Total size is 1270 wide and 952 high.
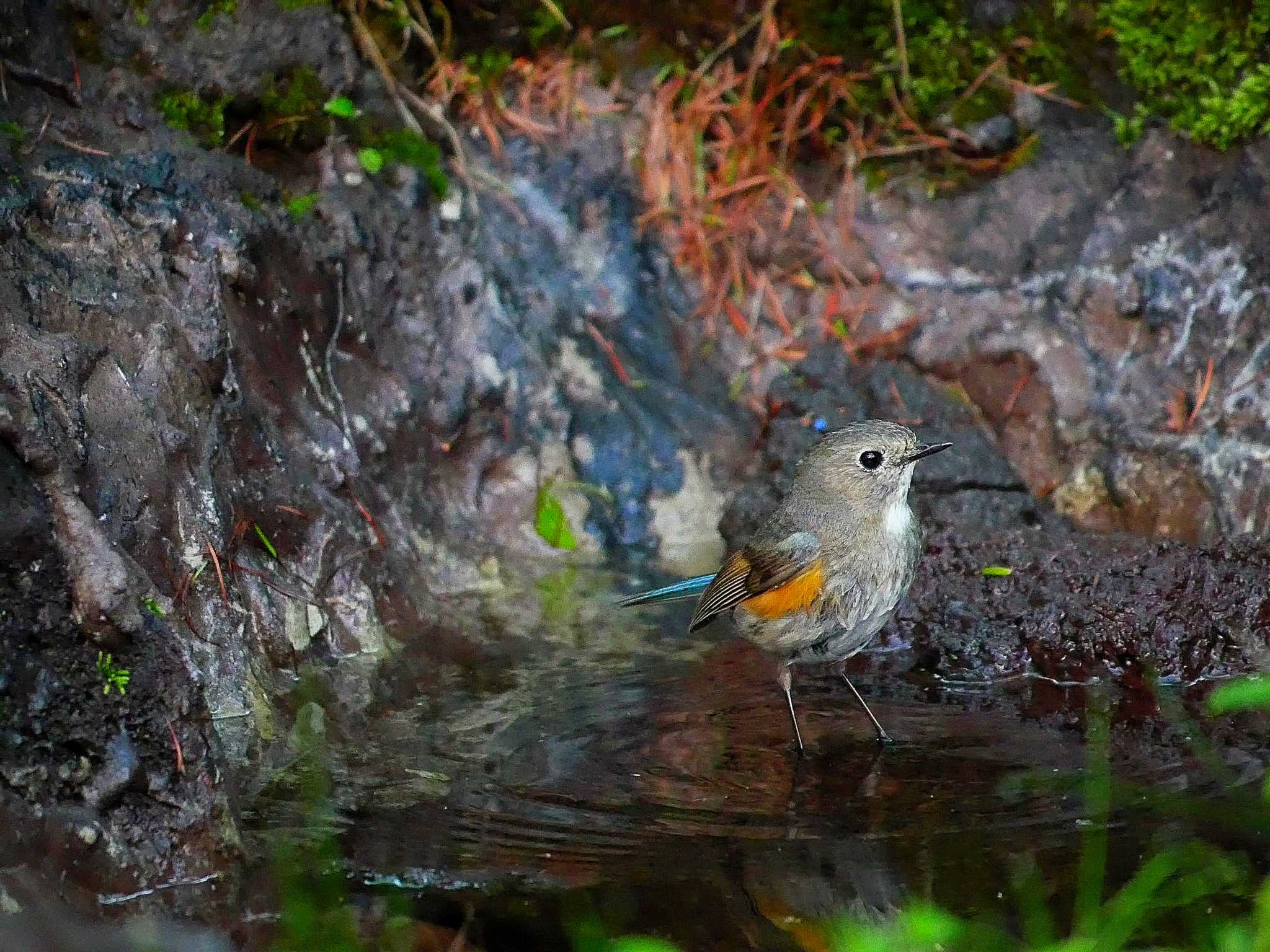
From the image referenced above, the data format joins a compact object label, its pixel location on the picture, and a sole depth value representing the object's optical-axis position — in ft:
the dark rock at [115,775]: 24.58
